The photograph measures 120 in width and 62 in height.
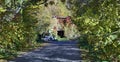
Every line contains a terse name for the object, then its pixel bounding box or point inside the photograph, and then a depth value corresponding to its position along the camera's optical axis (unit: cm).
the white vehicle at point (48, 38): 6126
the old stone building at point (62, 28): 7050
